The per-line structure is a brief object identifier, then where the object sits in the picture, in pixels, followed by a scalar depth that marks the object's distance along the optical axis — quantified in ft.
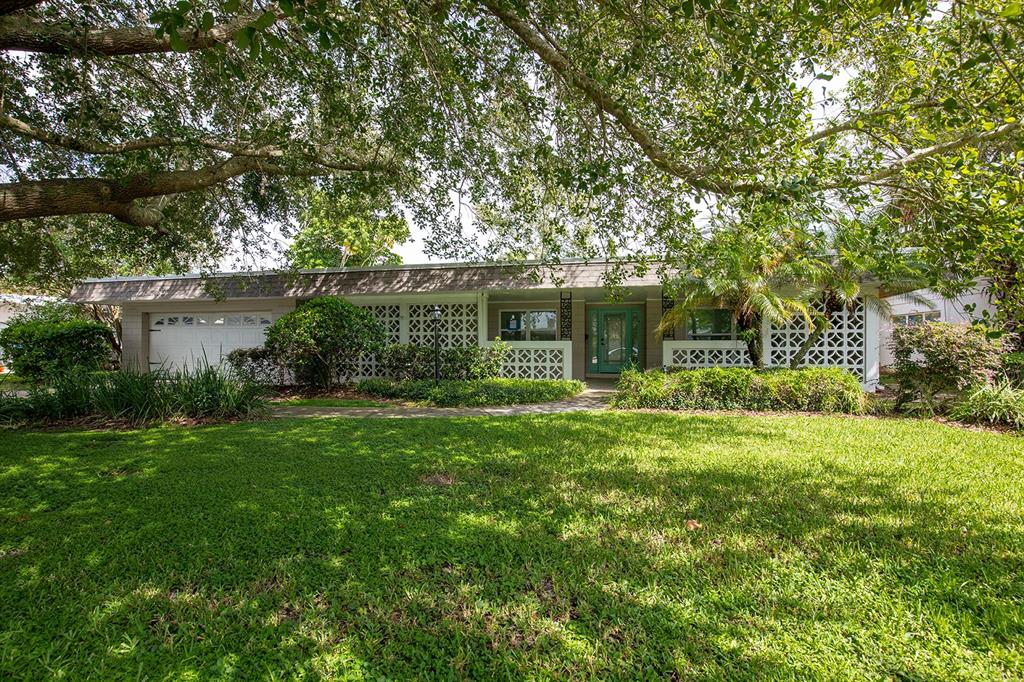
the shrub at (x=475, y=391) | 32.37
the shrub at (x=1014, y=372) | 25.84
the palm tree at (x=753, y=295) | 30.19
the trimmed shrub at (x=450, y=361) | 38.50
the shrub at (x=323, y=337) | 34.42
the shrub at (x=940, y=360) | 25.11
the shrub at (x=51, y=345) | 40.04
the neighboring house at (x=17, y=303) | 57.41
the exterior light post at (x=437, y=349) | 35.60
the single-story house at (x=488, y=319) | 37.17
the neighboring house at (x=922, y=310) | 39.87
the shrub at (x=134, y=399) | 24.49
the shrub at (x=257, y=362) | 38.01
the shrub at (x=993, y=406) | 22.89
